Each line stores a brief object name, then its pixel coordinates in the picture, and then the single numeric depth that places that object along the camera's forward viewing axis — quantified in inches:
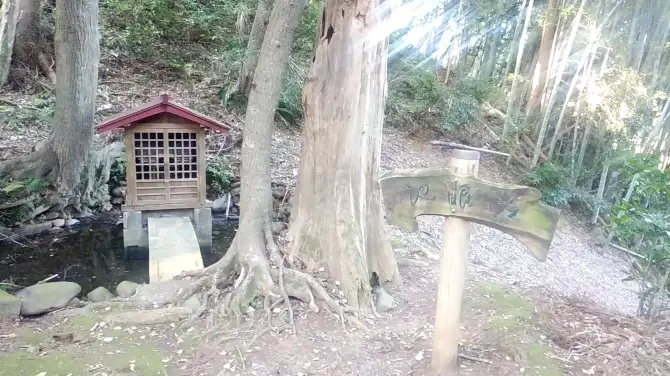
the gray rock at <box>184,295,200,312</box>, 161.5
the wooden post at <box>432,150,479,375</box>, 115.7
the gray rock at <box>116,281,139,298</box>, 193.9
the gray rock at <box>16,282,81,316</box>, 167.5
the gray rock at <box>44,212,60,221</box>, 303.9
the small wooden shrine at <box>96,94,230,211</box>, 272.5
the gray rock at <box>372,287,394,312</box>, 167.9
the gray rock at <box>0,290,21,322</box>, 159.5
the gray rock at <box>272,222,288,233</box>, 210.5
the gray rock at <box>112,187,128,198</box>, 347.3
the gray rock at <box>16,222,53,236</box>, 284.7
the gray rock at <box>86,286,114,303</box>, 190.4
